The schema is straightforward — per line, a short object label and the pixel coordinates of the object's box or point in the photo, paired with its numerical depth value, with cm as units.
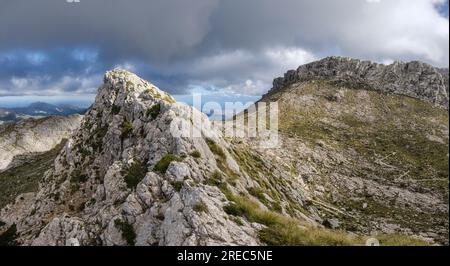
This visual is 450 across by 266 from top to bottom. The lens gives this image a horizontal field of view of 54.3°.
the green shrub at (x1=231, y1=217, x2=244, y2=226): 3187
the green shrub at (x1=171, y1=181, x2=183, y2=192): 3597
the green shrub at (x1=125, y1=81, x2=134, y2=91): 6614
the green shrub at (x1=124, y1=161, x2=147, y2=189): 4118
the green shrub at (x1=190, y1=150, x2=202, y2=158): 4333
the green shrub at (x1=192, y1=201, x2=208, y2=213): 3186
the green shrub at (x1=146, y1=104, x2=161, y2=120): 5403
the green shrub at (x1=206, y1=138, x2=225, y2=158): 4775
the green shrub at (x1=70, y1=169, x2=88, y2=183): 5675
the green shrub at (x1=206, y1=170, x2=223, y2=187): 3875
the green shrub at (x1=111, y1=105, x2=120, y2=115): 6391
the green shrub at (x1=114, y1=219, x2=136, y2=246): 3335
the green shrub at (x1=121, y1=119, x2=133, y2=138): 5661
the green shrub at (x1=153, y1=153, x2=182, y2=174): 3941
